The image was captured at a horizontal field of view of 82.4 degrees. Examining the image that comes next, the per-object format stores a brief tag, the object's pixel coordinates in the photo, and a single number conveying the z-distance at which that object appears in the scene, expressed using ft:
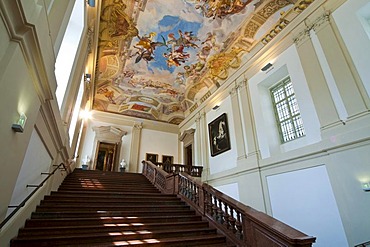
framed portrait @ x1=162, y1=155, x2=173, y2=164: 49.61
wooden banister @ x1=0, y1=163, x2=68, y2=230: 7.37
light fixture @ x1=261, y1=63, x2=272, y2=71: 27.93
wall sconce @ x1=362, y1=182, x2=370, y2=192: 15.22
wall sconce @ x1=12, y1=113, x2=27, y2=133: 7.71
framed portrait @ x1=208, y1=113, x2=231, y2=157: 34.30
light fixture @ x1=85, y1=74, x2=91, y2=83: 30.20
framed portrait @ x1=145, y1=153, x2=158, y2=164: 48.04
